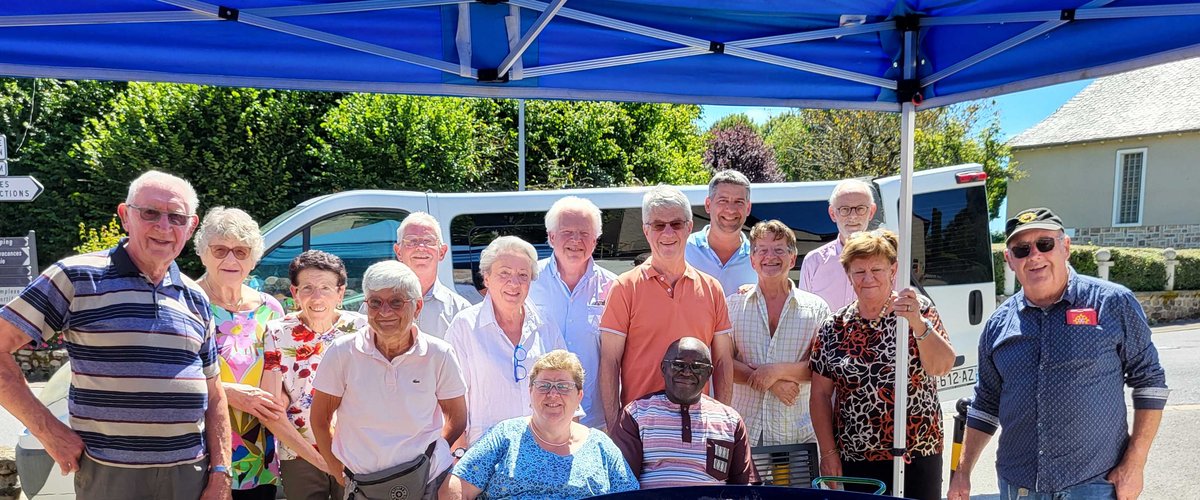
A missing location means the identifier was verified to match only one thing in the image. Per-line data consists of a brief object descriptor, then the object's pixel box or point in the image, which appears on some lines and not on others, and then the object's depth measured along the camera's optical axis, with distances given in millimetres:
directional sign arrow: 7246
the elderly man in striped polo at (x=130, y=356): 2338
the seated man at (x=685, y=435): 2797
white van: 6219
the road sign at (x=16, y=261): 8078
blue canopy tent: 2725
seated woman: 2658
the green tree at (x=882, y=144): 18969
